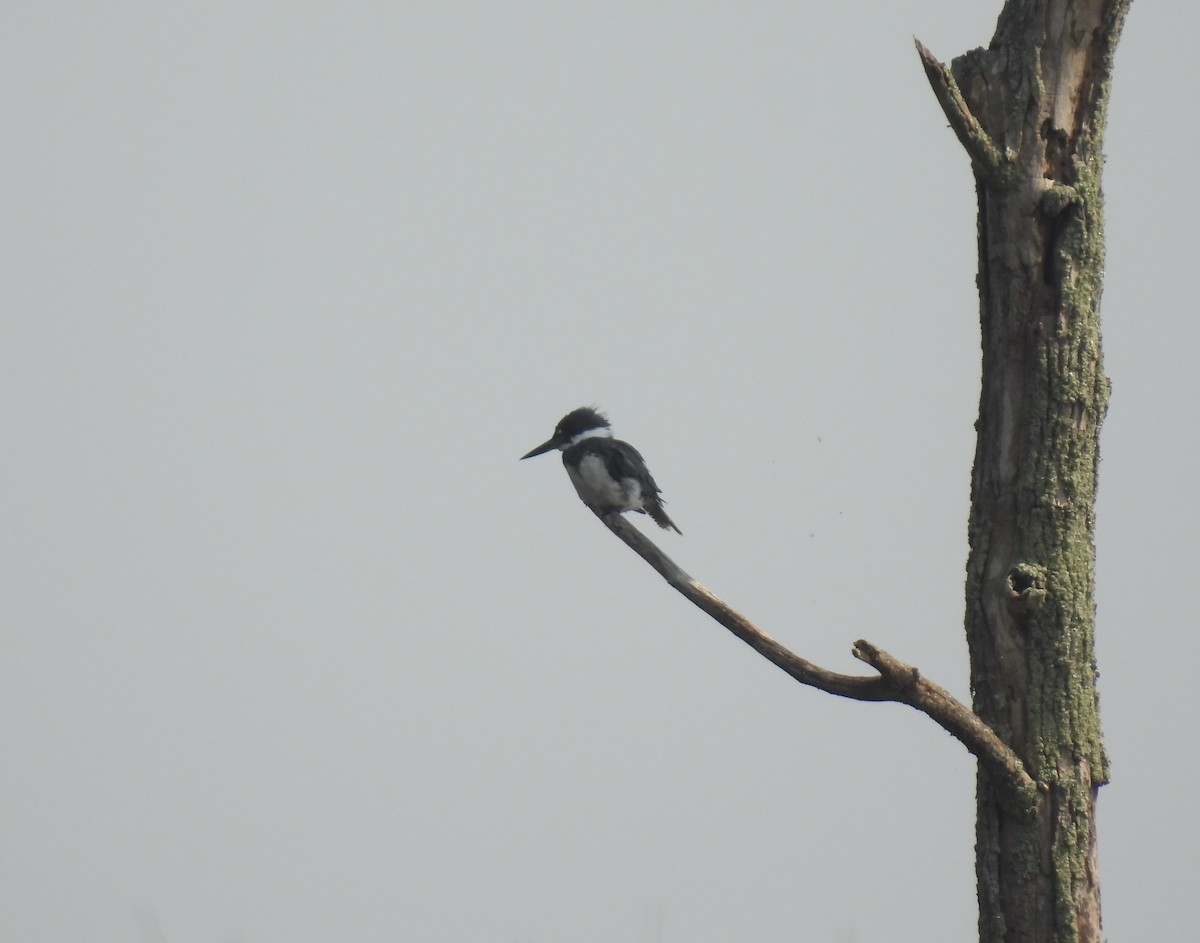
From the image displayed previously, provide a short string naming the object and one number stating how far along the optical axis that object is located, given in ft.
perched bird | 63.31
